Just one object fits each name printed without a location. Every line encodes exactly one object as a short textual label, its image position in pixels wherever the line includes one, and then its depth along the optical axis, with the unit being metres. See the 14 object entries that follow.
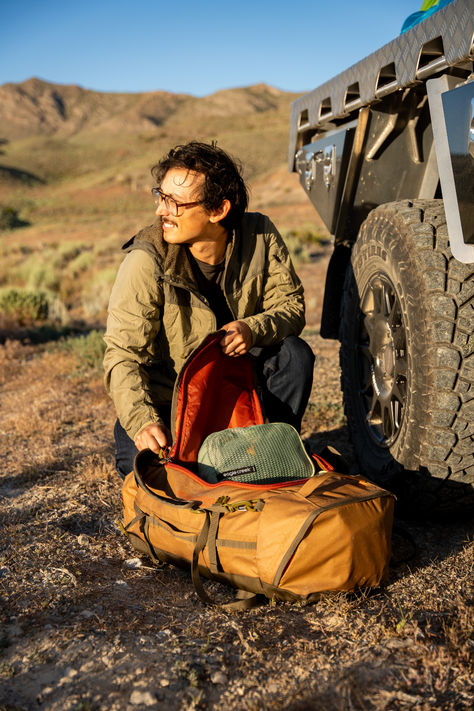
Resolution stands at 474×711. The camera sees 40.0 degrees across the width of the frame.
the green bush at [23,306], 9.11
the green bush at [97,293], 10.27
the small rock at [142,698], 1.55
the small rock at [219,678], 1.63
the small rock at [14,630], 1.88
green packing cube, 2.45
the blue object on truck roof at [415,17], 2.88
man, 2.71
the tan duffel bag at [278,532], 1.92
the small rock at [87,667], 1.68
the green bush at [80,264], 14.37
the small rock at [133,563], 2.39
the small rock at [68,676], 1.65
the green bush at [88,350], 6.07
